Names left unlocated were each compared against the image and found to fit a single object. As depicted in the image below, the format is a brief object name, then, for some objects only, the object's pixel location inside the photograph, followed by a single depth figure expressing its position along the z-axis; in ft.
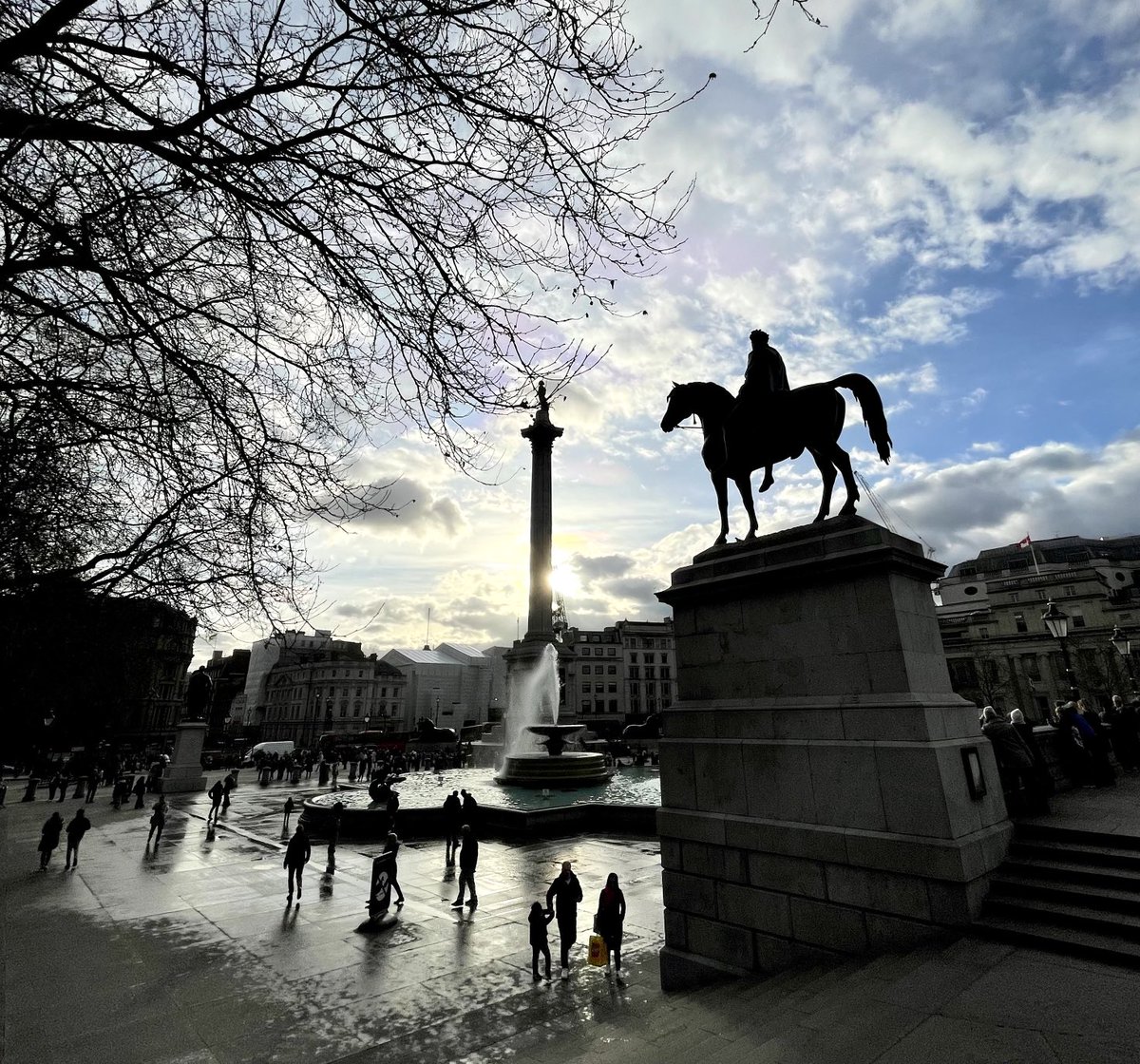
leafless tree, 14.60
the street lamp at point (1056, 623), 56.13
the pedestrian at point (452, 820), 46.37
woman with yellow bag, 25.26
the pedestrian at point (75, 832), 48.77
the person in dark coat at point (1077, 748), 33.65
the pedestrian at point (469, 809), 47.88
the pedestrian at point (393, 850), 34.63
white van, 180.14
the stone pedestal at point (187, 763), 98.84
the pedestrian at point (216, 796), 65.67
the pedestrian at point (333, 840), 43.52
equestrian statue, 27.20
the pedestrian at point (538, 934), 25.04
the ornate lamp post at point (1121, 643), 62.74
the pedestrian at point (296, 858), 36.91
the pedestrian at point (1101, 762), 32.45
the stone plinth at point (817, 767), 19.88
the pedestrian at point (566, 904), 26.25
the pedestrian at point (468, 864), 35.60
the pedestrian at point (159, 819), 56.49
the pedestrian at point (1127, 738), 39.93
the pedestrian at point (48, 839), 47.52
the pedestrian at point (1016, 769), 25.22
